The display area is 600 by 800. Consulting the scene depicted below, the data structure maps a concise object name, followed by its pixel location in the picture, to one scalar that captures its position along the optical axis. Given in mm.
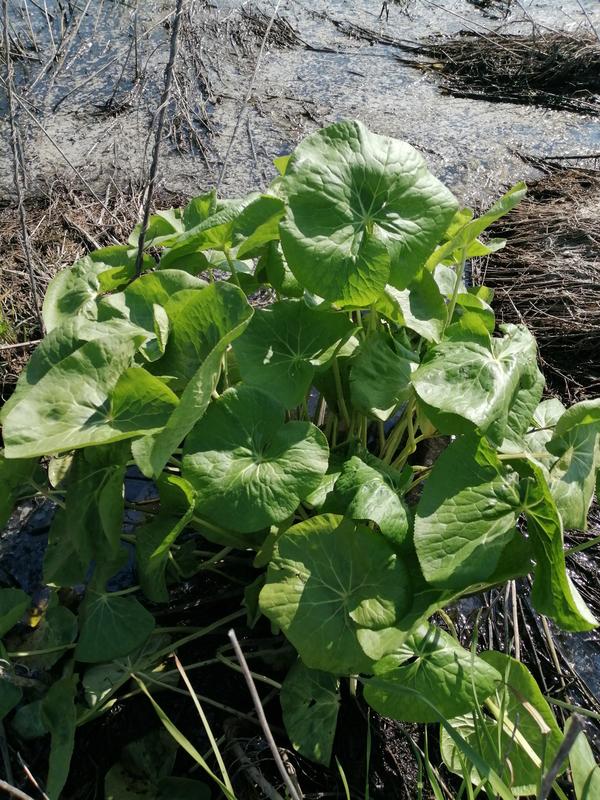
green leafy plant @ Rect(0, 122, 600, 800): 944
